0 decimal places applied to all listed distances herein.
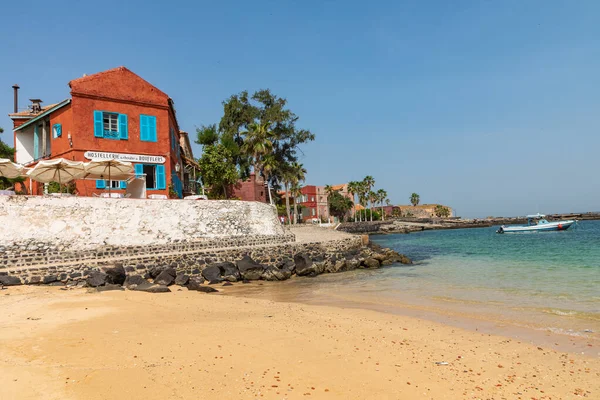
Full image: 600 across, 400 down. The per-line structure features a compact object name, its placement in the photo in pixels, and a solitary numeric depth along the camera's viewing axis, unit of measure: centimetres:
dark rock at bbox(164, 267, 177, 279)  1614
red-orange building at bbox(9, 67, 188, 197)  2253
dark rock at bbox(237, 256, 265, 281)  1841
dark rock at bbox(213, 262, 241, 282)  1792
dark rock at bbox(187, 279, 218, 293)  1462
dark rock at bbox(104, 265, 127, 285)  1484
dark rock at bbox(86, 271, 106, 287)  1402
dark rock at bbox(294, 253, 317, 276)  2044
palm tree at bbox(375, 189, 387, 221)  10050
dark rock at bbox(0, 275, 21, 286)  1385
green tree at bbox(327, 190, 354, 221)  9038
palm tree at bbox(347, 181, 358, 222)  9438
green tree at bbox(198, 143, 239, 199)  3139
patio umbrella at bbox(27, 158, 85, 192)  1780
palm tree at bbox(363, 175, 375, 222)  9481
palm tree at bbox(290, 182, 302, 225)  7464
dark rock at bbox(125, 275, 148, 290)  1444
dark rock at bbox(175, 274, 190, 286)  1558
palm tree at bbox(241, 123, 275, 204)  4122
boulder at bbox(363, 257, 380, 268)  2394
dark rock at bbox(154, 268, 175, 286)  1540
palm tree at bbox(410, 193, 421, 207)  13825
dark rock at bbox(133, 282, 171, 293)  1364
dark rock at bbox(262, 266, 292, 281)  1880
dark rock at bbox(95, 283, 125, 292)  1323
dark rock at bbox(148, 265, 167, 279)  1702
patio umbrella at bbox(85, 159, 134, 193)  1867
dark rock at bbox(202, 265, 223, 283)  1733
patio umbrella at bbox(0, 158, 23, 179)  1770
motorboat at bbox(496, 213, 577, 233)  7019
